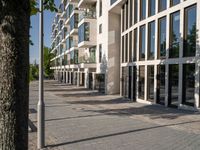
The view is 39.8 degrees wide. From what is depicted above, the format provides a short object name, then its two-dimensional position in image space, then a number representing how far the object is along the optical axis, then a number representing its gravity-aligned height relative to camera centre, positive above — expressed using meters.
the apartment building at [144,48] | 15.66 +1.61
